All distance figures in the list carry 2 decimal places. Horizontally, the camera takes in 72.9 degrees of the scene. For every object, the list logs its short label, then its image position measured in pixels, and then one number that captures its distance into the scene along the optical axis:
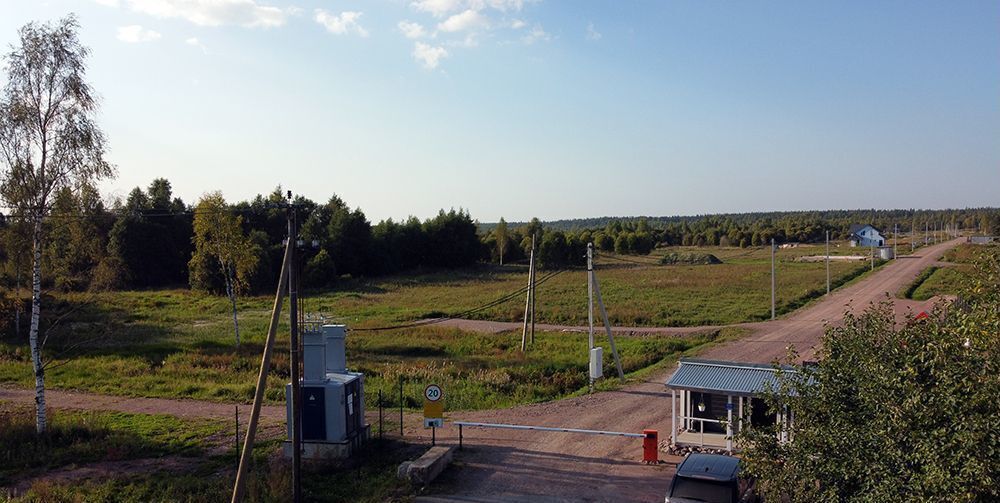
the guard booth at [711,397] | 15.52
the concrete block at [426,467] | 14.12
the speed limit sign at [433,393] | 16.56
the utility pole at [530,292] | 29.48
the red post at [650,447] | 15.40
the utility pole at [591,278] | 22.81
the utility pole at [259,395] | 11.27
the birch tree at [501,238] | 102.49
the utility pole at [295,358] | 12.34
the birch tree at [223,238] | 32.59
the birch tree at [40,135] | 17.78
